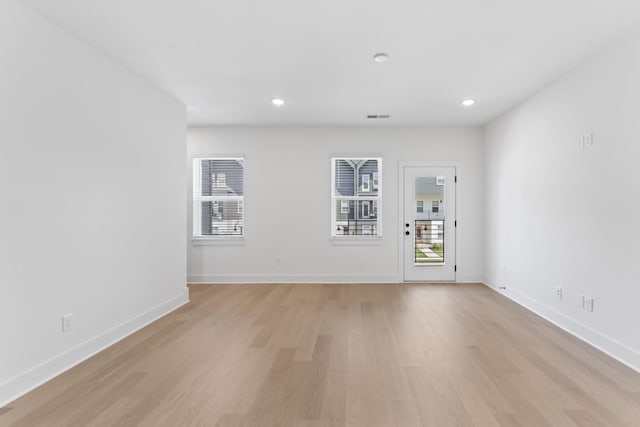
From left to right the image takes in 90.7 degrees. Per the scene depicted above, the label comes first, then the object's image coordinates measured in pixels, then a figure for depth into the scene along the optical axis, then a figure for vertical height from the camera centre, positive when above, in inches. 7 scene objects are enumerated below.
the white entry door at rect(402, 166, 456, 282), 216.8 -5.5
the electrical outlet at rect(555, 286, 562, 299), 135.0 -32.5
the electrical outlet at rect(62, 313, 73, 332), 98.3 -33.9
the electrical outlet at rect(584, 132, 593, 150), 117.7 +28.7
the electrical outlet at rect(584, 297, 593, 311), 117.3 -32.4
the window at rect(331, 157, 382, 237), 219.1 +13.0
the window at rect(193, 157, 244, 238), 219.0 +12.5
